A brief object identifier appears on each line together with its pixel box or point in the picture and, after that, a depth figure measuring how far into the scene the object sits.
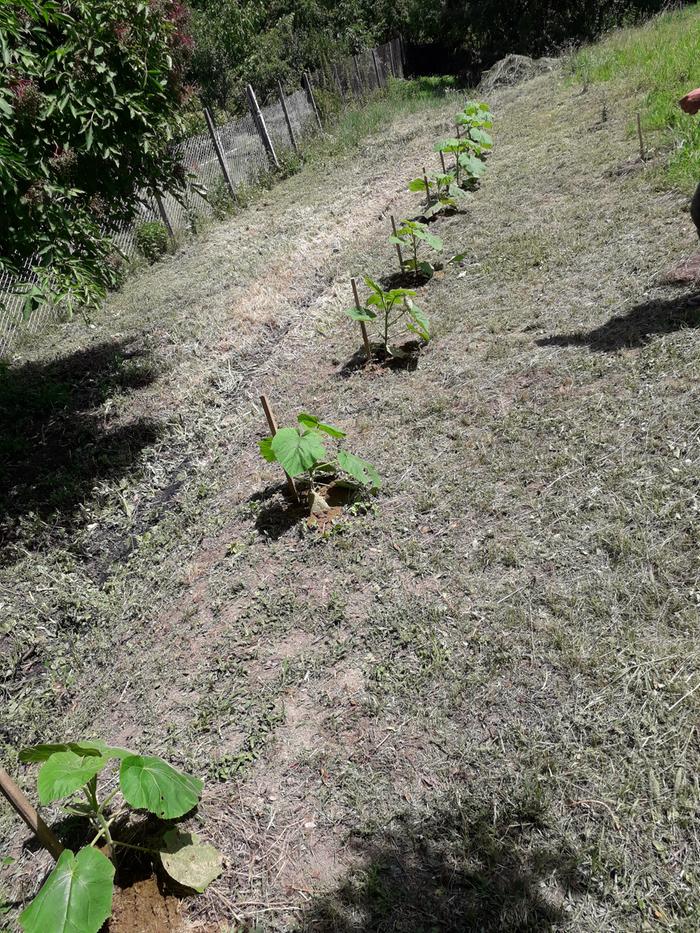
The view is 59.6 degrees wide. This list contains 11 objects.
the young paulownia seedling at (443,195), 7.68
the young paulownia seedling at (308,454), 3.53
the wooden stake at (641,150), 6.68
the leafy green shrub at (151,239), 10.34
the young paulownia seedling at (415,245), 6.10
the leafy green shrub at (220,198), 11.64
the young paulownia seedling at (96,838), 1.75
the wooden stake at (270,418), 3.75
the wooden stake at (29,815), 2.01
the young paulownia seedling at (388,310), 4.93
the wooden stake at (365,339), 5.04
